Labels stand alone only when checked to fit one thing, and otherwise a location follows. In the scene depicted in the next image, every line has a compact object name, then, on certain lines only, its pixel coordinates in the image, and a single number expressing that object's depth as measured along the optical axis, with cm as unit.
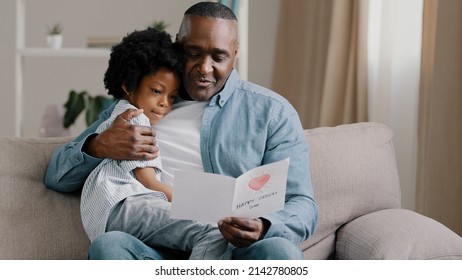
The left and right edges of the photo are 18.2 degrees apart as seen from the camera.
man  353
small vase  645
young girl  329
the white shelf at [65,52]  600
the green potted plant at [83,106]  609
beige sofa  361
